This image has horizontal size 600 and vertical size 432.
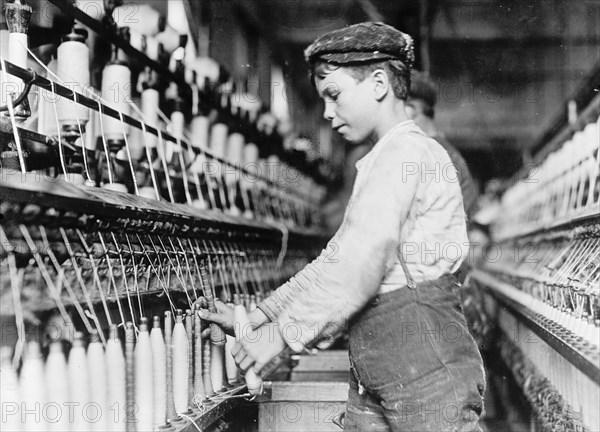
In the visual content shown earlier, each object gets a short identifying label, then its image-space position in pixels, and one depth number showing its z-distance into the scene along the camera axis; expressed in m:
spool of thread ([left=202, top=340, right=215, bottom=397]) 2.47
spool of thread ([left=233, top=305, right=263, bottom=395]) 1.81
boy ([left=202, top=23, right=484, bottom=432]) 1.74
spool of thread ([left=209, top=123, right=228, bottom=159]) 4.38
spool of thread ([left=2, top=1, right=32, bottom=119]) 2.28
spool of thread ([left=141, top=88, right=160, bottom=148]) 3.47
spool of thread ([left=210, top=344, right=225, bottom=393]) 2.54
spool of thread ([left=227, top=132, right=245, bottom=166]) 4.63
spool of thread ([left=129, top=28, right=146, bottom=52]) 3.49
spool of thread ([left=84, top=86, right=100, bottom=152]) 3.09
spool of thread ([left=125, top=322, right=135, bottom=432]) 1.93
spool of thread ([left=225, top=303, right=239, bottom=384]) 2.67
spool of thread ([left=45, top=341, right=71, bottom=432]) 1.70
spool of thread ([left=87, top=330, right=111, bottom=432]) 1.81
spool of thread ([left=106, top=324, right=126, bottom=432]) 1.88
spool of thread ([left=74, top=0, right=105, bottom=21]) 3.03
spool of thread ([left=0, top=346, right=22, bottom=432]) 1.61
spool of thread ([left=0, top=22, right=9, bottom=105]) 2.43
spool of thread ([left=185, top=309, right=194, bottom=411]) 2.33
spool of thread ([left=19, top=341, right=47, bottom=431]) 1.65
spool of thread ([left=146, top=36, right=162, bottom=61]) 3.71
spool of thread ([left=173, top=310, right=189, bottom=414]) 2.22
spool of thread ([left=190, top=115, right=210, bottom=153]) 4.17
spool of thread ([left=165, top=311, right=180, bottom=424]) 2.17
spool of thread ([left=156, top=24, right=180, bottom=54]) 3.91
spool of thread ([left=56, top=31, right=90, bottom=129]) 2.60
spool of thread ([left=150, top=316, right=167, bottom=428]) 2.07
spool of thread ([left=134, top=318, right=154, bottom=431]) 1.99
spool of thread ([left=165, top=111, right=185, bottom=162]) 3.67
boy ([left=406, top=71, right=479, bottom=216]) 3.32
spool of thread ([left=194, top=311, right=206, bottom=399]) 2.37
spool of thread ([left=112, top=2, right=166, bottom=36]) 3.57
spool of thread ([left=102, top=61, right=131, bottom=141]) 2.98
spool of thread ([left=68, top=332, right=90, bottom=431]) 1.76
